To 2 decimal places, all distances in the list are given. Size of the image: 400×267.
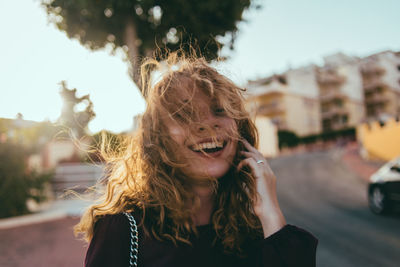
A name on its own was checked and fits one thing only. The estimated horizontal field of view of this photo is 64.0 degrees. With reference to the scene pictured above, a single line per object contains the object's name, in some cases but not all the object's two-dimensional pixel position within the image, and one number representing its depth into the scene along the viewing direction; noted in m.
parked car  7.42
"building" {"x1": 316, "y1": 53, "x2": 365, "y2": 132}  41.93
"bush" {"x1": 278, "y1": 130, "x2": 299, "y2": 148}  43.94
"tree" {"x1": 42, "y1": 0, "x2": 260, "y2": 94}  3.34
